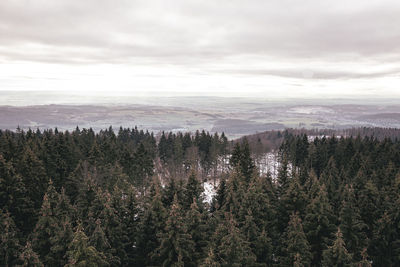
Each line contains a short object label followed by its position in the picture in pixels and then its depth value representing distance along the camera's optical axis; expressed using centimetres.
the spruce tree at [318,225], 2255
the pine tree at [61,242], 1753
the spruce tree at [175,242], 1953
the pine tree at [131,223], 2289
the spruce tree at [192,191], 2877
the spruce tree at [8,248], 1638
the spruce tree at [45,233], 1859
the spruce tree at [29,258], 1430
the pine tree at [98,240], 1795
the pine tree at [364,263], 1580
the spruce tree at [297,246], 1881
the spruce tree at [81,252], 1487
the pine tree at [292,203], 2602
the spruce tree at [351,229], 2170
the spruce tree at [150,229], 2236
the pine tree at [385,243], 2305
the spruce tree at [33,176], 3025
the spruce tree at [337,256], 1641
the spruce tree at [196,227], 2173
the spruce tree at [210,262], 1543
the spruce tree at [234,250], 1734
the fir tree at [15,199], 2489
